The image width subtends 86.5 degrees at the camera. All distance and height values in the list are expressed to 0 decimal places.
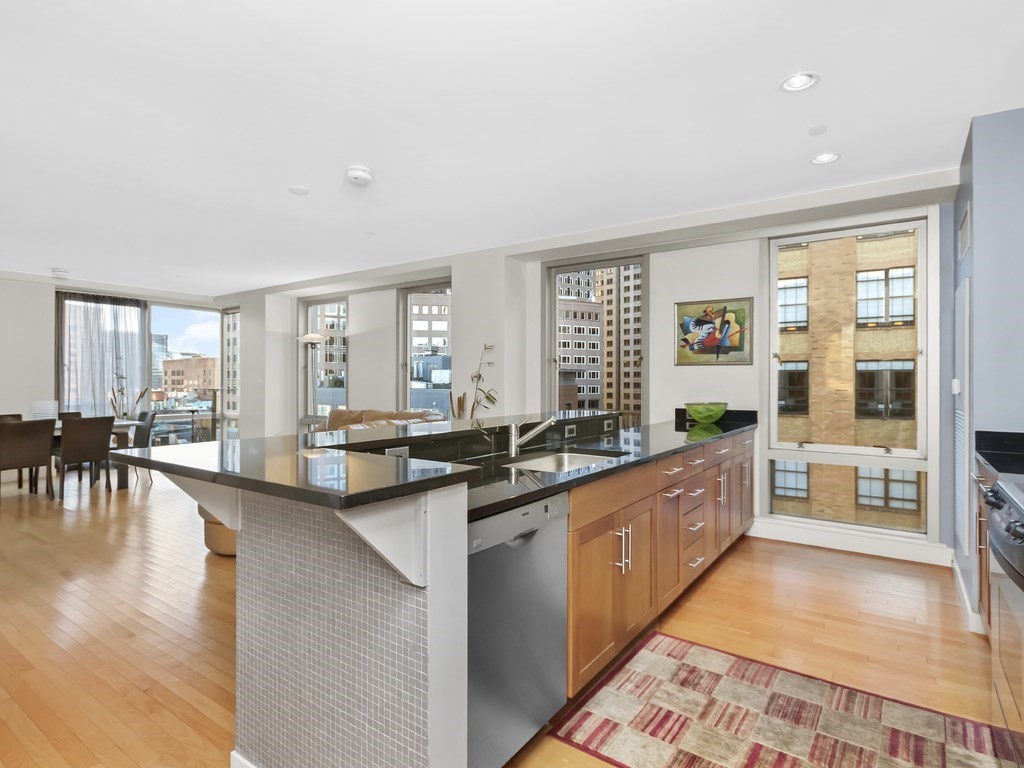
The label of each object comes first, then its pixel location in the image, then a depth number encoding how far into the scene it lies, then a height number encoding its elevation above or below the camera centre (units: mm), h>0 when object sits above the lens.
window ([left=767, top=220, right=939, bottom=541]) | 3982 +5
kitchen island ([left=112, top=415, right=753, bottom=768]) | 1263 -564
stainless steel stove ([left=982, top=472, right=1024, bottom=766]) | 1346 -615
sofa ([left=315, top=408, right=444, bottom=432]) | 4863 -344
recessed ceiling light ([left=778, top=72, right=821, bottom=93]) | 2377 +1325
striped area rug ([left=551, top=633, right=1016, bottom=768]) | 1821 -1269
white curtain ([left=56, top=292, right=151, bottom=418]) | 7602 +385
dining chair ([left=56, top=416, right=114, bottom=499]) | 5797 -649
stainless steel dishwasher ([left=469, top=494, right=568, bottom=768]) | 1523 -750
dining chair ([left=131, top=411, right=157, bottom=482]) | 6801 -662
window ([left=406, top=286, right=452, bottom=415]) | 6660 +303
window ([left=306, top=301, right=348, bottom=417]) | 7688 +293
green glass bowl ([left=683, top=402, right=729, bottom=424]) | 4395 -260
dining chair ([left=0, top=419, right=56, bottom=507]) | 5371 -628
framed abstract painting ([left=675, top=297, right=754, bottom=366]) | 4539 +401
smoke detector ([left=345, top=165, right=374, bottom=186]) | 3479 +1344
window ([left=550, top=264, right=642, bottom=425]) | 5359 +641
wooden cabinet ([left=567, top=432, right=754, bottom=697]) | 1974 -755
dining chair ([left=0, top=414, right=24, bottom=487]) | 6398 -432
